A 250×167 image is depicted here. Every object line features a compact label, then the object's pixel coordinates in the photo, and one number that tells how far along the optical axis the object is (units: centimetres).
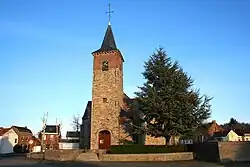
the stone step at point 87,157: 2806
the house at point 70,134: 8745
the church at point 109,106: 3538
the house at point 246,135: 6738
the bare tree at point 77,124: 7376
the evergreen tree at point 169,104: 2869
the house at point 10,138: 7338
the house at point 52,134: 7638
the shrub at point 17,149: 6082
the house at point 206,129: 2988
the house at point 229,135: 6454
